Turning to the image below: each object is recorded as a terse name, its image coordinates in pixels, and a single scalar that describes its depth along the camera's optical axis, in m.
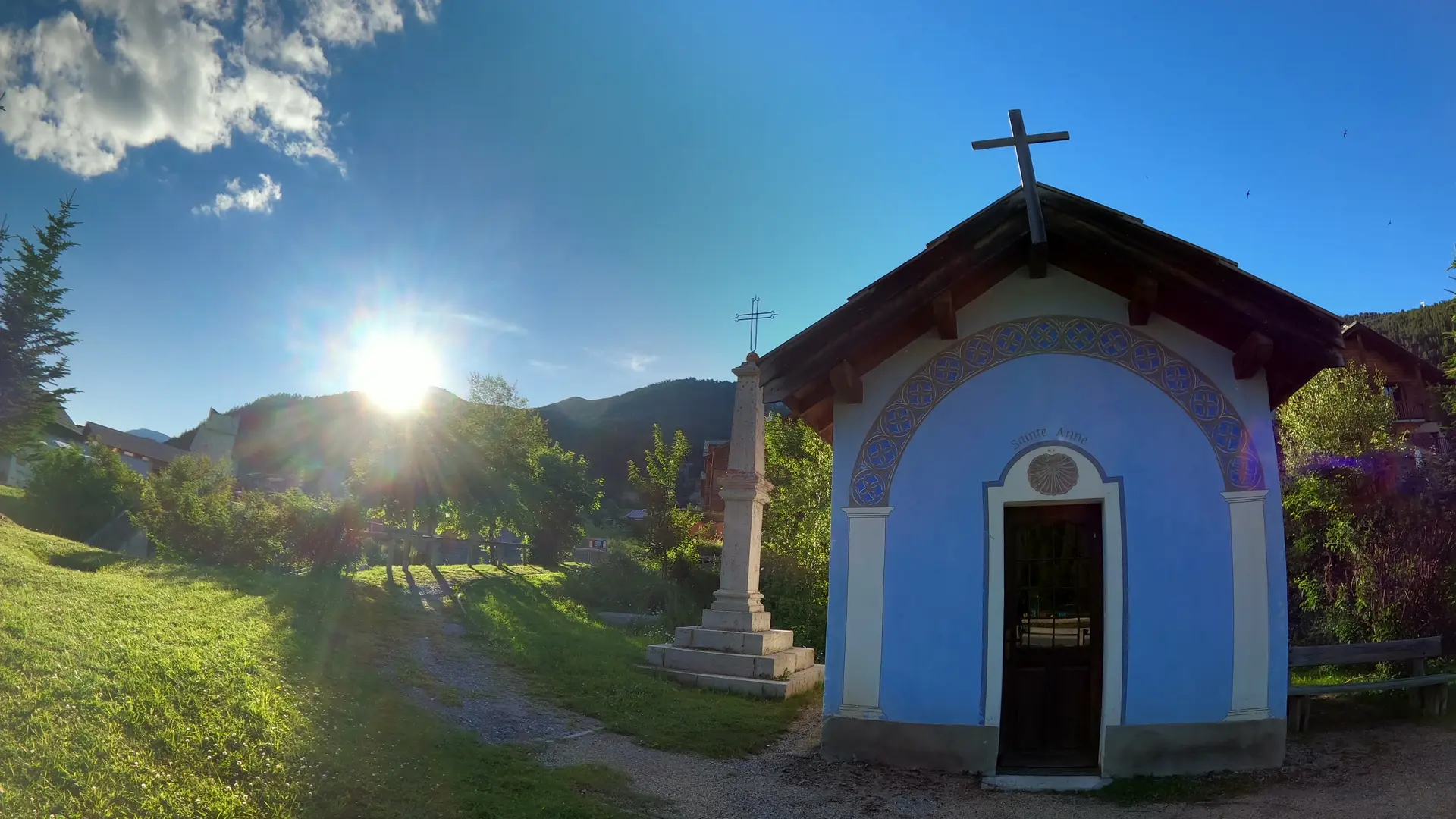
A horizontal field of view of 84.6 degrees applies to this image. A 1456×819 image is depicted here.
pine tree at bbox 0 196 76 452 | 18.66
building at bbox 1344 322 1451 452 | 21.45
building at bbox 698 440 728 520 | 35.47
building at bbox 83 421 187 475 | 45.06
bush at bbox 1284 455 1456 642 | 9.83
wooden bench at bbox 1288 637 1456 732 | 7.69
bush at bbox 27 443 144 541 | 20.41
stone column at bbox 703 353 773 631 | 12.27
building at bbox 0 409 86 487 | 32.28
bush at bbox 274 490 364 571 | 14.09
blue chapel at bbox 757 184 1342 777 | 6.44
